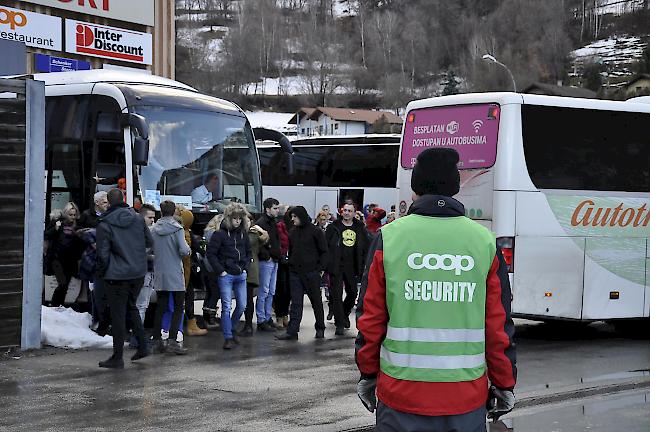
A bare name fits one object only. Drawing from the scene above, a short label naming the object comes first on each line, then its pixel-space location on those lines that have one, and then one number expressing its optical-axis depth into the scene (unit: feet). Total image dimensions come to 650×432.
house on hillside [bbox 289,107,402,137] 361.92
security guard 14.21
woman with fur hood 40.96
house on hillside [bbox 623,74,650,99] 305.61
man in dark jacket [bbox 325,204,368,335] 45.80
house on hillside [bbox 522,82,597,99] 300.40
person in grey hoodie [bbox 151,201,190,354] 38.06
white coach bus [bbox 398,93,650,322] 42.37
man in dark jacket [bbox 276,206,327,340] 43.80
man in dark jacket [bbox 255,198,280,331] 45.62
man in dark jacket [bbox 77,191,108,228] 42.55
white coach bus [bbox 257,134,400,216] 101.04
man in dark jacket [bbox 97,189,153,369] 34.63
